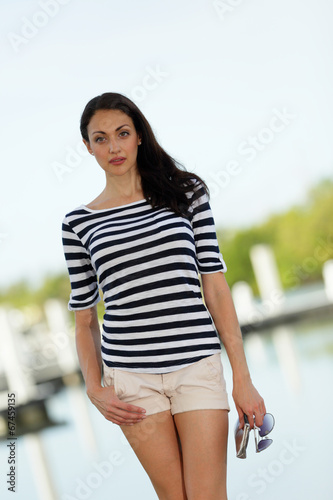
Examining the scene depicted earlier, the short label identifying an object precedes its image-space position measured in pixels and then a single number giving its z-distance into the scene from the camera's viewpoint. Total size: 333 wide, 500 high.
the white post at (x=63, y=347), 13.64
